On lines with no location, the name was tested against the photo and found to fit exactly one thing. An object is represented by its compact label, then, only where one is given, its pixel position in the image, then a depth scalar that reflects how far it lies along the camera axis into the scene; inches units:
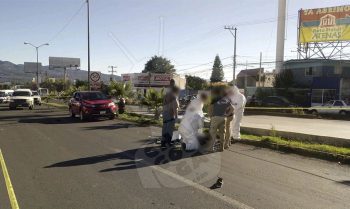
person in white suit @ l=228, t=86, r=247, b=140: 448.5
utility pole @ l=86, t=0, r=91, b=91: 1198.4
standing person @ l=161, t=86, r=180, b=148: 417.1
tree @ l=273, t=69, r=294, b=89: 1883.6
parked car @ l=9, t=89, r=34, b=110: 1274.6
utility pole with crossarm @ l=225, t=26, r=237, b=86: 2102.6
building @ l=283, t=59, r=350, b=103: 1662.2
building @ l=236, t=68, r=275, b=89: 3179.1
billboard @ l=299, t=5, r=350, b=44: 1800.0
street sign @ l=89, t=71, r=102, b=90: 1059.9
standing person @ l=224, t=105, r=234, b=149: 410.6
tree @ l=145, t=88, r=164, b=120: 741.9
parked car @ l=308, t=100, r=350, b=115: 1231.4
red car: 785.6
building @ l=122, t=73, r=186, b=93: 2632.9
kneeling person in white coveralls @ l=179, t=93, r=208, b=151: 394.0
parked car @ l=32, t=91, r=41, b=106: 1634.8
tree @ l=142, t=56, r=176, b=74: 4451.3
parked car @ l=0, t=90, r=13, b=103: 1964.6
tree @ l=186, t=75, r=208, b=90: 3804.6
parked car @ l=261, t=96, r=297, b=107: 1449.6
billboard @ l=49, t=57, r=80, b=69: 4992.6
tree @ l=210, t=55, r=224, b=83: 4303.6
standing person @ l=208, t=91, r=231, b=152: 397.4
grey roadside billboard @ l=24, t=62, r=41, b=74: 5172.2
